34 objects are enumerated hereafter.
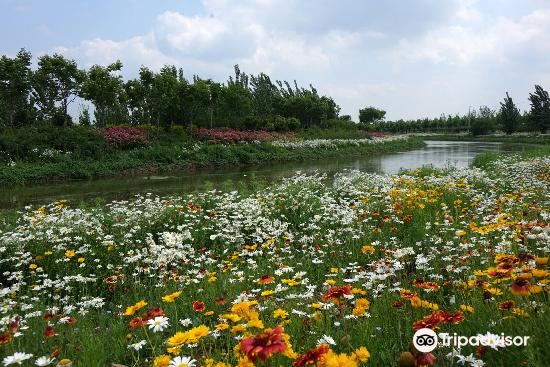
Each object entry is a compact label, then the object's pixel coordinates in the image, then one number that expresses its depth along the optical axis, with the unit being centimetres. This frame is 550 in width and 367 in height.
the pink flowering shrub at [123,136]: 2302
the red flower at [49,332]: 228
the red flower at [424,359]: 132
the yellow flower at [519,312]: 204
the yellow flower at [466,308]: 223
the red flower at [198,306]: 220
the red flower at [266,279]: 240
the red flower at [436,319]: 165
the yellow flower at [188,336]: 164
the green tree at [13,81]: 2229
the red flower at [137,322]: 203
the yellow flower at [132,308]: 212
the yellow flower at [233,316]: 195
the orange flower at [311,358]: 135
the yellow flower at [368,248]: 375
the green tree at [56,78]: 2259
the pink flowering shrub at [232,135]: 2872
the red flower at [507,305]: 200
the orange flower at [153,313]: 206
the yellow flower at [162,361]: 167
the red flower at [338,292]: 199
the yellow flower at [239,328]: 198
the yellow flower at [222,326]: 203
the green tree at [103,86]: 2397
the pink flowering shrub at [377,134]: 4766
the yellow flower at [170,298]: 231
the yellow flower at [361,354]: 157
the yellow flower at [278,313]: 214
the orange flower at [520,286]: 177
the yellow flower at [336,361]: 141
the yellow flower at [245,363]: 144
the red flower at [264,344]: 127
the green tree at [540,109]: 4712
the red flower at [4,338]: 195
